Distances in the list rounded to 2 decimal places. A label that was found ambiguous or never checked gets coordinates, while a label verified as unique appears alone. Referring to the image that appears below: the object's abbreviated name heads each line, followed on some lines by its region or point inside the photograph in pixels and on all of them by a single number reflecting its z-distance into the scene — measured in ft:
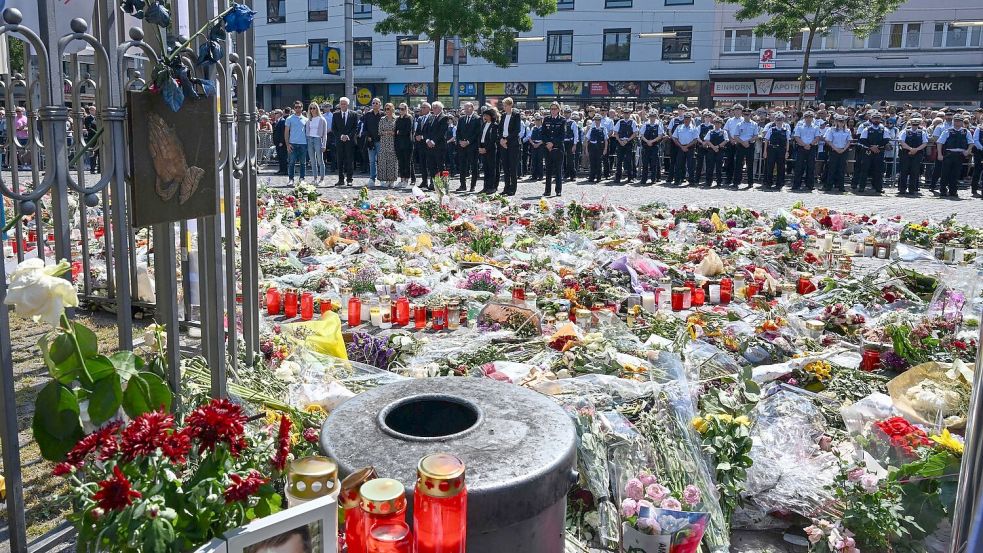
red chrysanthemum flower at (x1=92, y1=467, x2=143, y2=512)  6.27
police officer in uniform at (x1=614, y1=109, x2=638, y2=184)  68.47
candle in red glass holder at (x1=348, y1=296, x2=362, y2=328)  22.27
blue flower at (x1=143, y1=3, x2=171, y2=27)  8.86
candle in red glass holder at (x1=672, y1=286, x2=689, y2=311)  23.88
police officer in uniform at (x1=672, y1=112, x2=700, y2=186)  67.26
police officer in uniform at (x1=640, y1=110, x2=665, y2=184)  68.44
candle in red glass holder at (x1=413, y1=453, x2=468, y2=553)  7.34
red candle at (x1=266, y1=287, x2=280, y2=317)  23.04
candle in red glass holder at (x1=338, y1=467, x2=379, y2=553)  7.88
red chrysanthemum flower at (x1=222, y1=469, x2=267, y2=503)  6.89
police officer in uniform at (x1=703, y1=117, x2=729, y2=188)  66.03
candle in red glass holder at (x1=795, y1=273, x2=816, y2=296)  26.02
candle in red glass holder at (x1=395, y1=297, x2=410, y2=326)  22.09
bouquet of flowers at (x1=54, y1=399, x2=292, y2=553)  6.32
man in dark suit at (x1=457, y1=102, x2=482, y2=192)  60.80
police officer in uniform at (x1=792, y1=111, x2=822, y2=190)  63.82
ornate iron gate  8.35
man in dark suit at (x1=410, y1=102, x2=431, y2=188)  61.93
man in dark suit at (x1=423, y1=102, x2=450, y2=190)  61.05
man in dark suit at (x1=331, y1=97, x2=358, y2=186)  64.03
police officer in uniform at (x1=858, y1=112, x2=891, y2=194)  62.08
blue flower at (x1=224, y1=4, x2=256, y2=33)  9.50
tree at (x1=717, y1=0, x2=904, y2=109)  89.04
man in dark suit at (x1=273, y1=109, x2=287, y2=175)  69.47
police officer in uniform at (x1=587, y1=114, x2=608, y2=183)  69.41
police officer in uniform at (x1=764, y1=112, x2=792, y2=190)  64.64
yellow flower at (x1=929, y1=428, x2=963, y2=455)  11.22
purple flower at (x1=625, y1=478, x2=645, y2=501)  11.05
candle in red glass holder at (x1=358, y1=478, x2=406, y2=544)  7.29
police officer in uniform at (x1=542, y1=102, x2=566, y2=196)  57.11
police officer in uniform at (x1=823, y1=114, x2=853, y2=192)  63.05
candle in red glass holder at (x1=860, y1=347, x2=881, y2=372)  18.45
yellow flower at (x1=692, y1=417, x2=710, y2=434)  12.85
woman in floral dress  61.77
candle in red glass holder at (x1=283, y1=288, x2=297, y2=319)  22.44
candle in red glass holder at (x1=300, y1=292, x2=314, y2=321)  21.99
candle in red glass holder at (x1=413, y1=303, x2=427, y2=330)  21.83
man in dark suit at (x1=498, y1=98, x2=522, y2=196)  57.11
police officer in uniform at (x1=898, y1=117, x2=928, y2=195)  61.46
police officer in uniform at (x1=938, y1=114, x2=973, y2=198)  60.29
